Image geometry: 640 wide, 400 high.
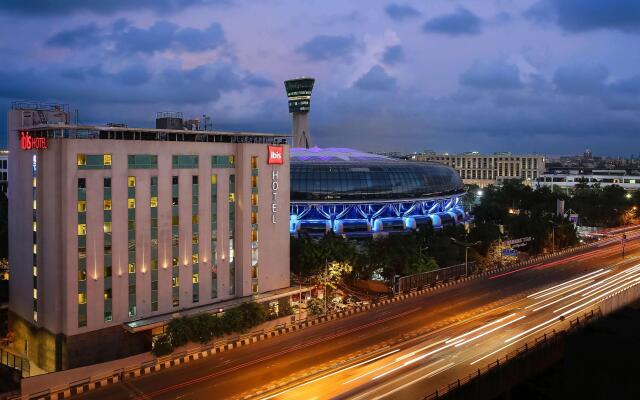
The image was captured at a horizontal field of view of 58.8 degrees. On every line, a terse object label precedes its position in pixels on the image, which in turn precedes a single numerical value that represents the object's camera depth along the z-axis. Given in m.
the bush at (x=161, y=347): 46.84
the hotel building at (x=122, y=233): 48.69
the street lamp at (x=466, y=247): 79.00
